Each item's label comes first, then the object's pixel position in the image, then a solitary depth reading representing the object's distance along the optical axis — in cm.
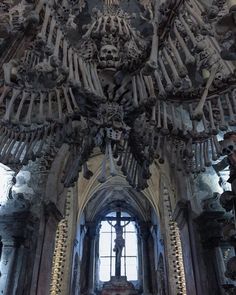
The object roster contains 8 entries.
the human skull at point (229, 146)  200
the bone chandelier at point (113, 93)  180
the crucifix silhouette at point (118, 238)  942
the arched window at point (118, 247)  967
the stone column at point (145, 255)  879
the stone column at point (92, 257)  885
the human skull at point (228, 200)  198
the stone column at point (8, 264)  325
